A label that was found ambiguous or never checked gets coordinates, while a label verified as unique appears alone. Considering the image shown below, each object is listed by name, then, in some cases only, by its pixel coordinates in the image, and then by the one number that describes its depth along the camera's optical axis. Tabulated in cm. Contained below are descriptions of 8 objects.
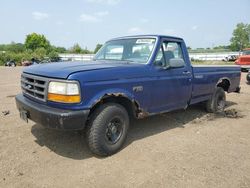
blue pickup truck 265
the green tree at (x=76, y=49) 7694
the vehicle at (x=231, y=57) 3256
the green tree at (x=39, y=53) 4831
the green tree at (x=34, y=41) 7133
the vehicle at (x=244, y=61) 1495
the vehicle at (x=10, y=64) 3476
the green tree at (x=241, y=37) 5770
